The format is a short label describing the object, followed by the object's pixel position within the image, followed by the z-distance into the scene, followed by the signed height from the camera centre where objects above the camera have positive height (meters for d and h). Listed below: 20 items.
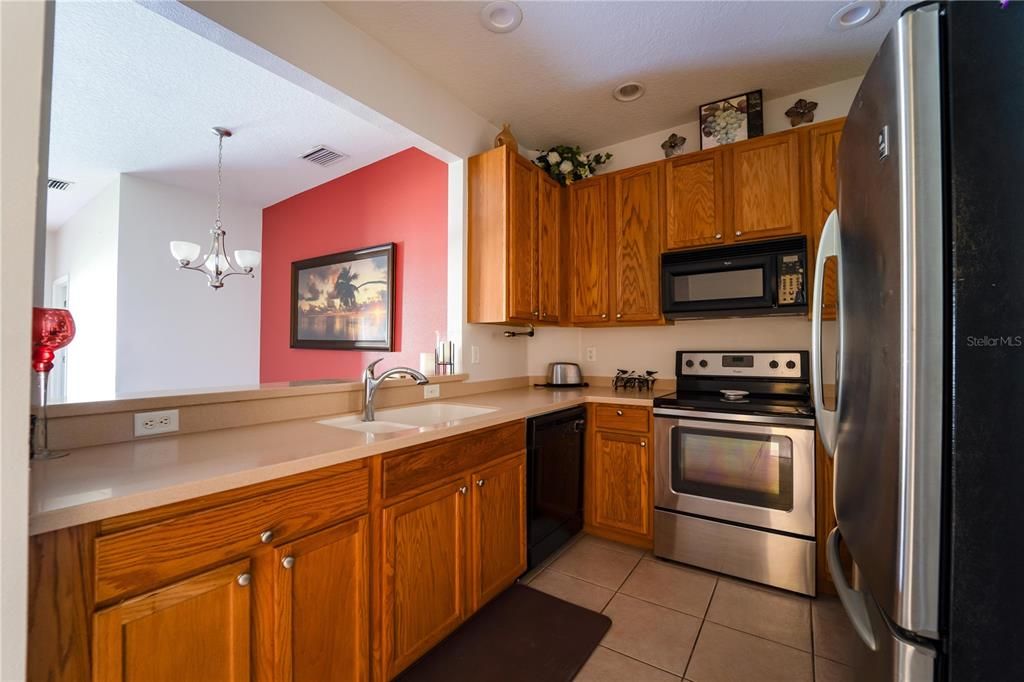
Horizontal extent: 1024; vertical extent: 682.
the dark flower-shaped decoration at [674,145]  2.67 +1.31
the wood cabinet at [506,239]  2.44 +0.67
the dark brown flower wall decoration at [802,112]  2.36 +1.35
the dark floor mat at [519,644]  1.49 -1.16
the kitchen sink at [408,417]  1.75 -0.33
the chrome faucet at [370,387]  1.78 -0.17
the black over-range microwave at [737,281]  2.22 +0.38
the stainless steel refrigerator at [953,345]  0.60 +0.00
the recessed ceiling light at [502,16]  1.82 +1.49
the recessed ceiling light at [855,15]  1.82 +1.51
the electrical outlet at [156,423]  1.32 -0.24
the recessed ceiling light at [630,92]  2.42 +1.53
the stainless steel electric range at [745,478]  1.93 -0.65
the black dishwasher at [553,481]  2.07 -0.72
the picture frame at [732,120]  2.43 +1.36
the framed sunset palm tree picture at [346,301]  3.34 +0.41
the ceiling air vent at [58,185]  3.68 +1.47
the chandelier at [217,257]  3.06 +0.72
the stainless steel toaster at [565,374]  2.98 -0.19
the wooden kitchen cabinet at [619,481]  2.34 -0.77
